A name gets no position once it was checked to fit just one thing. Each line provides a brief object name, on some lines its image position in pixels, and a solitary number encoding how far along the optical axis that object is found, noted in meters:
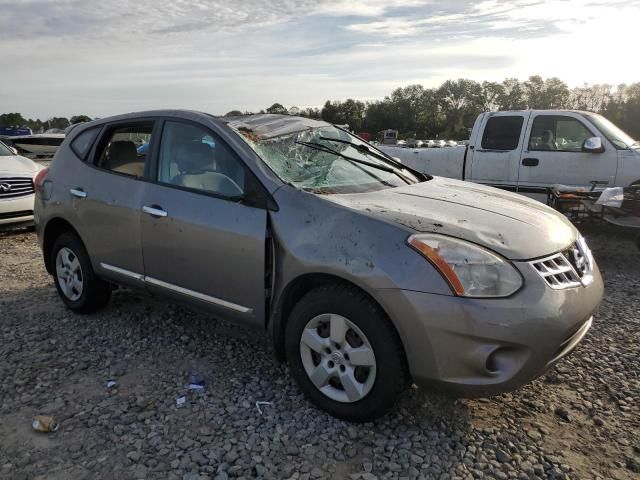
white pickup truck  7.38
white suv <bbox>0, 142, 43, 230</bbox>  7.57
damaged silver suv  2.57
